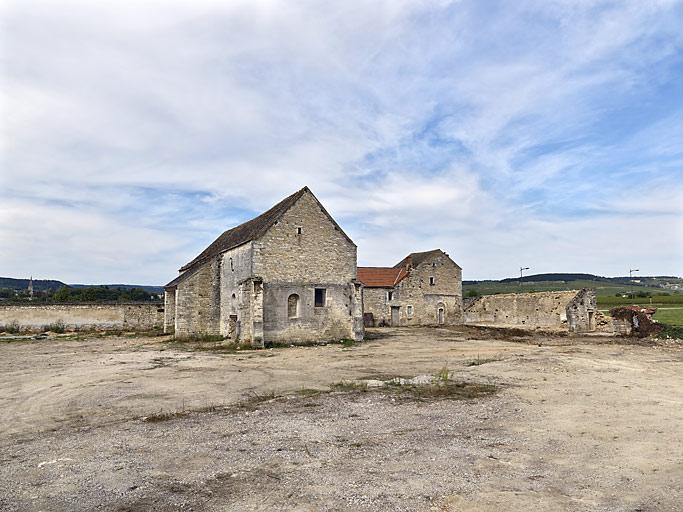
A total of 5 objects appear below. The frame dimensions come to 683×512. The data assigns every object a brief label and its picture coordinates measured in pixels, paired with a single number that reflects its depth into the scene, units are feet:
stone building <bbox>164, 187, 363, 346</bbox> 77.71
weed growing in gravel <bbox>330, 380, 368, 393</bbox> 41.47
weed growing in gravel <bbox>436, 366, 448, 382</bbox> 44.93
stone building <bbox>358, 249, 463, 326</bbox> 140.97
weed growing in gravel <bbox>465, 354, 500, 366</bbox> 57.00
